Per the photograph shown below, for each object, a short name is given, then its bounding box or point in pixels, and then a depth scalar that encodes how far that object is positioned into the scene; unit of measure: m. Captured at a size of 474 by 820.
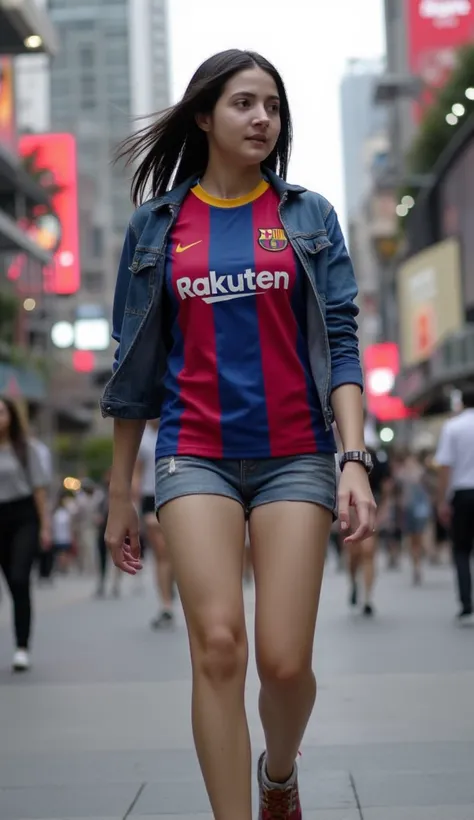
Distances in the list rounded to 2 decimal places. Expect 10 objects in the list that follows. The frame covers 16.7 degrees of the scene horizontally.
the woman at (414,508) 19.68
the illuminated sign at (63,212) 64.44
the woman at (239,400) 3.82
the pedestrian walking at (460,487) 12.59
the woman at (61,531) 29.72
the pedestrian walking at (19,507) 10.23
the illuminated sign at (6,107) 44.75
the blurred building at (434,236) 45.12
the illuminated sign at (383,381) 70.50
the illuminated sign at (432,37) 61.97
